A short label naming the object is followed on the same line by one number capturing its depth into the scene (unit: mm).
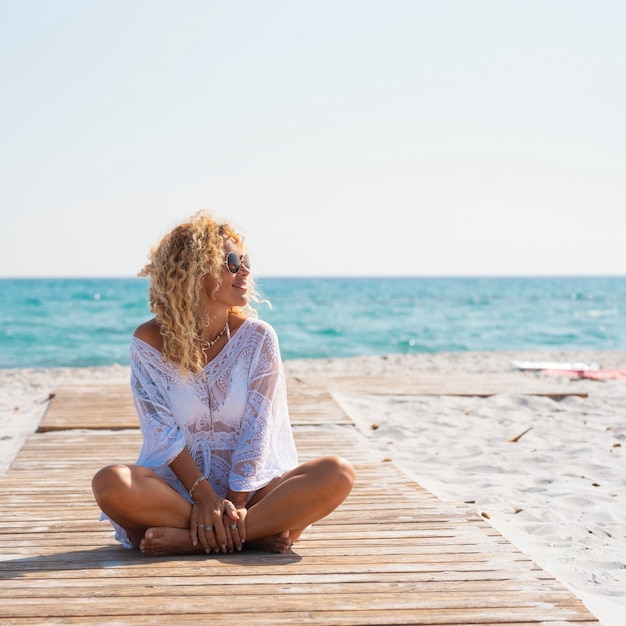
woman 3270
